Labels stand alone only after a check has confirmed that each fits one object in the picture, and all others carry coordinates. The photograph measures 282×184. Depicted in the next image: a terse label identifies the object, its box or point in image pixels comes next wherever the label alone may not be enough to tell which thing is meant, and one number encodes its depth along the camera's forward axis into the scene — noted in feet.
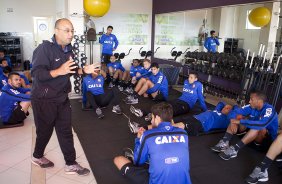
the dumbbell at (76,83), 18.74
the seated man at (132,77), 21.14
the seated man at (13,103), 12.35
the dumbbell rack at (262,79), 13.73
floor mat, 9.08
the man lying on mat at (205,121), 12.07
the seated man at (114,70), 23.46
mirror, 17.22
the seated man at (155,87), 17.88
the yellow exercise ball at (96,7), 17.72
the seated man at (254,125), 9.77
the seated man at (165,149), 6.13
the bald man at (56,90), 7.50
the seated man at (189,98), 14.29
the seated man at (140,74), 20.13
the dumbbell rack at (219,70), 17.26
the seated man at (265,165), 8.70
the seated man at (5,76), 15.58
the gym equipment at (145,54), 29.48
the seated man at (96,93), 15.52
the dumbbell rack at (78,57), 18.71
